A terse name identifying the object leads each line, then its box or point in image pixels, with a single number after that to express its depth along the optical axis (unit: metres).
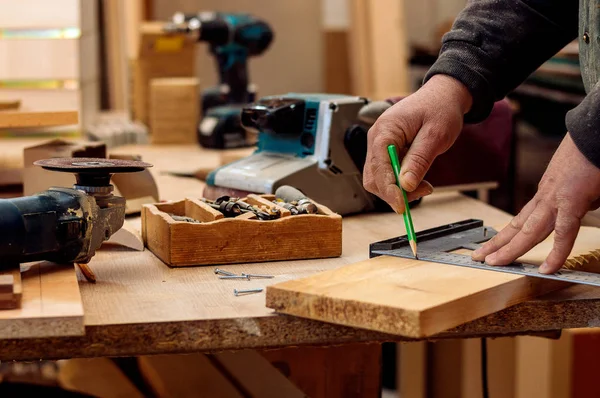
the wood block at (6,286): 1.47
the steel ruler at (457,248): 1.58
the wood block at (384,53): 3.95
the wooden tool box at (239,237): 1.71
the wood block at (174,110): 2.97
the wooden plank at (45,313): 1.44
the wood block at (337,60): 5.17
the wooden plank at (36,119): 2.06
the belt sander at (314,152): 2.00
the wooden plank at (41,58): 2.86
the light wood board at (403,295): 1.45
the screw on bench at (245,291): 1.59
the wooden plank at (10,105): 2.38
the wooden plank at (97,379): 2.25
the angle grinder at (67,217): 1.55
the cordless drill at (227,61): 2.93
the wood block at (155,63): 3.34
